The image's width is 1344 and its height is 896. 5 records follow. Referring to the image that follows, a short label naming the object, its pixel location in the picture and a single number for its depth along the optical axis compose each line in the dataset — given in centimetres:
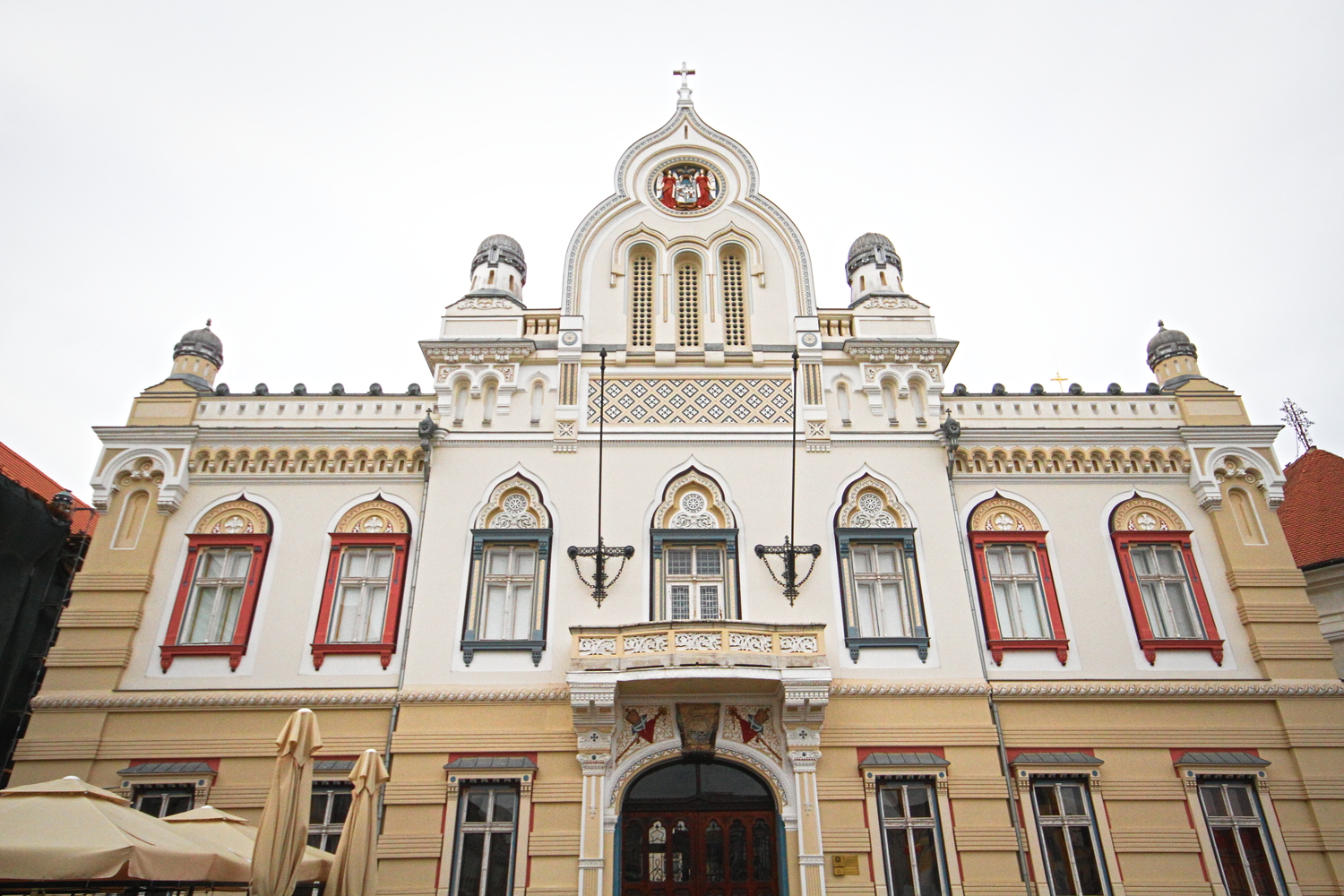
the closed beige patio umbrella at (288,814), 1062
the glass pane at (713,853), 1518
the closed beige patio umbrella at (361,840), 1162
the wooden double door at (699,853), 1510
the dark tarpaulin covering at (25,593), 1688
